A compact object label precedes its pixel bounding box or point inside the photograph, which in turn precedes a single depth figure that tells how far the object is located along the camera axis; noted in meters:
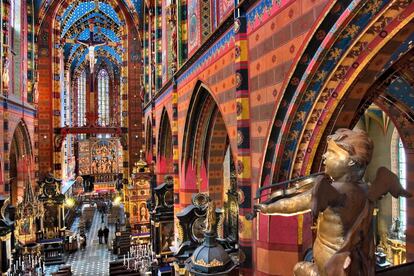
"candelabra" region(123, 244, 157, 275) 12.98
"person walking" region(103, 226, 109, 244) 19.61
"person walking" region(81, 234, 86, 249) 18.73
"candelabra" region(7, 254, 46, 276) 12.77
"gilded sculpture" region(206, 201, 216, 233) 4.98
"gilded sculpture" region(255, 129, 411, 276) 2.08
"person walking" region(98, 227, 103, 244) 19.42
